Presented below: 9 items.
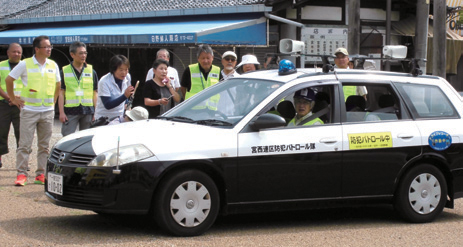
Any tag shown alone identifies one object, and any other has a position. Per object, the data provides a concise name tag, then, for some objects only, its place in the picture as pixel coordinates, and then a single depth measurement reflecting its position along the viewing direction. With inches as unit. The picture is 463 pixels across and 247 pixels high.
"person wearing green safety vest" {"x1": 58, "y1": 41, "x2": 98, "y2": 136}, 711.3
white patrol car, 464.5
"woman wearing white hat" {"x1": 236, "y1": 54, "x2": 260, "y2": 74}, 746.7
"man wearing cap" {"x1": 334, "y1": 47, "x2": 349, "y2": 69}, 752.9
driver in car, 534.3
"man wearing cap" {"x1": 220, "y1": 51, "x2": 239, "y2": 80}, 722.5
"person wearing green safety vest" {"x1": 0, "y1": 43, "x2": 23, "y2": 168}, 763.5
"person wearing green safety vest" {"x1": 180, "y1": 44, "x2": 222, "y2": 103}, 697.2
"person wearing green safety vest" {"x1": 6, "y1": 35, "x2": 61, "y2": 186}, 675.2
